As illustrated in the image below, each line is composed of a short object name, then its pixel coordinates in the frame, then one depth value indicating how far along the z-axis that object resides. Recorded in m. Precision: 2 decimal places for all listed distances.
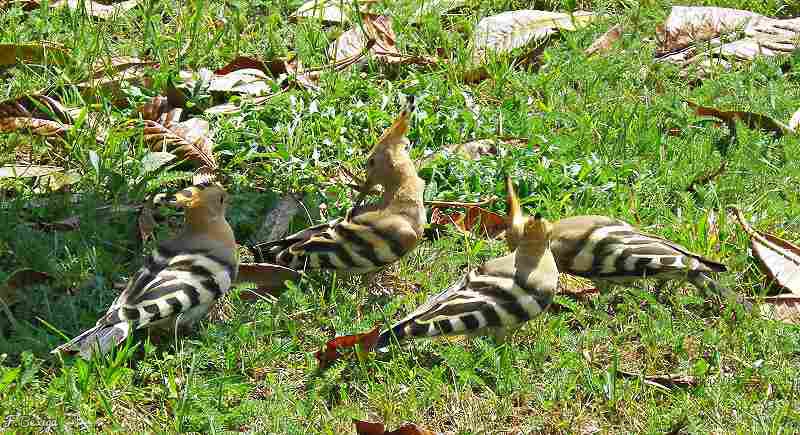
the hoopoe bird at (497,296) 8.27
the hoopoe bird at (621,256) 9.12
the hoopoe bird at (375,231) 9.32
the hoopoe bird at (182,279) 8.13
